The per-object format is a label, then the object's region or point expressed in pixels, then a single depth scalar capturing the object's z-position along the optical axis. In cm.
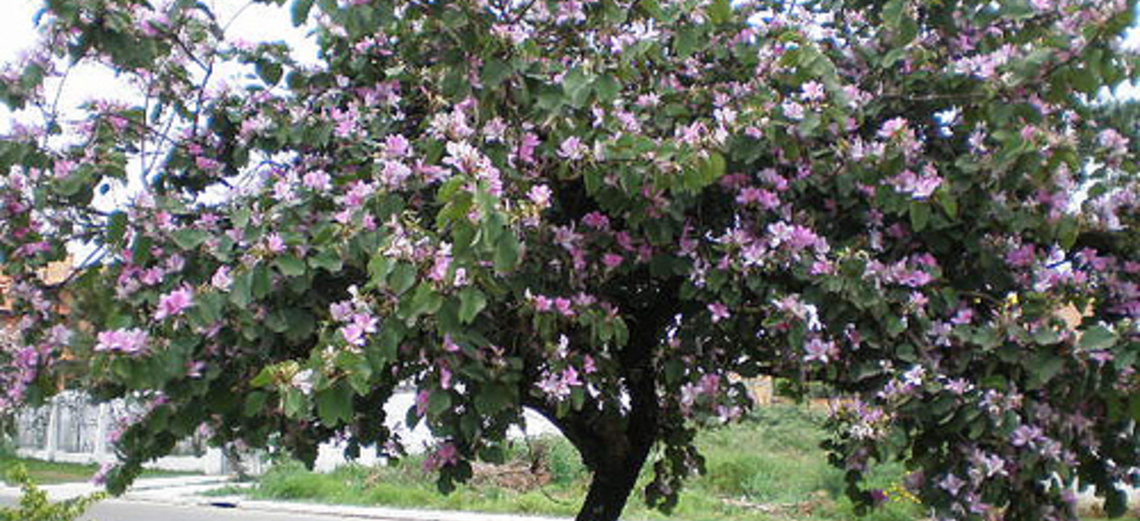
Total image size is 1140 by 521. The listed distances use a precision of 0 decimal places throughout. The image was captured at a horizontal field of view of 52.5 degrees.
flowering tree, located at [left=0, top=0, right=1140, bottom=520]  254
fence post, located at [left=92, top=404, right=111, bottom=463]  1958
